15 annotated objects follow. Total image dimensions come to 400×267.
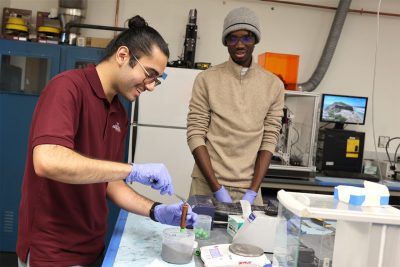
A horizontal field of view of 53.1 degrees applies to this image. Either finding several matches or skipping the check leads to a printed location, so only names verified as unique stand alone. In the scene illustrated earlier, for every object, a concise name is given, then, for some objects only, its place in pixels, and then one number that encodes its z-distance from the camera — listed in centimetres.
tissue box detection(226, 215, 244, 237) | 139
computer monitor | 350
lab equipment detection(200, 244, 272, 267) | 116
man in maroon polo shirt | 111
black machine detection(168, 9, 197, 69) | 352
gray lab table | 117
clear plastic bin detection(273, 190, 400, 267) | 83
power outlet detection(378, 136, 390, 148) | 393
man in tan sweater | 193
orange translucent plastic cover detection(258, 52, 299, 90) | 336
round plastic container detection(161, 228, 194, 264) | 117
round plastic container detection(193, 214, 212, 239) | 142
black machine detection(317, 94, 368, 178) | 336
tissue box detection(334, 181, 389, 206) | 89
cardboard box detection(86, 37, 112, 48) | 328
